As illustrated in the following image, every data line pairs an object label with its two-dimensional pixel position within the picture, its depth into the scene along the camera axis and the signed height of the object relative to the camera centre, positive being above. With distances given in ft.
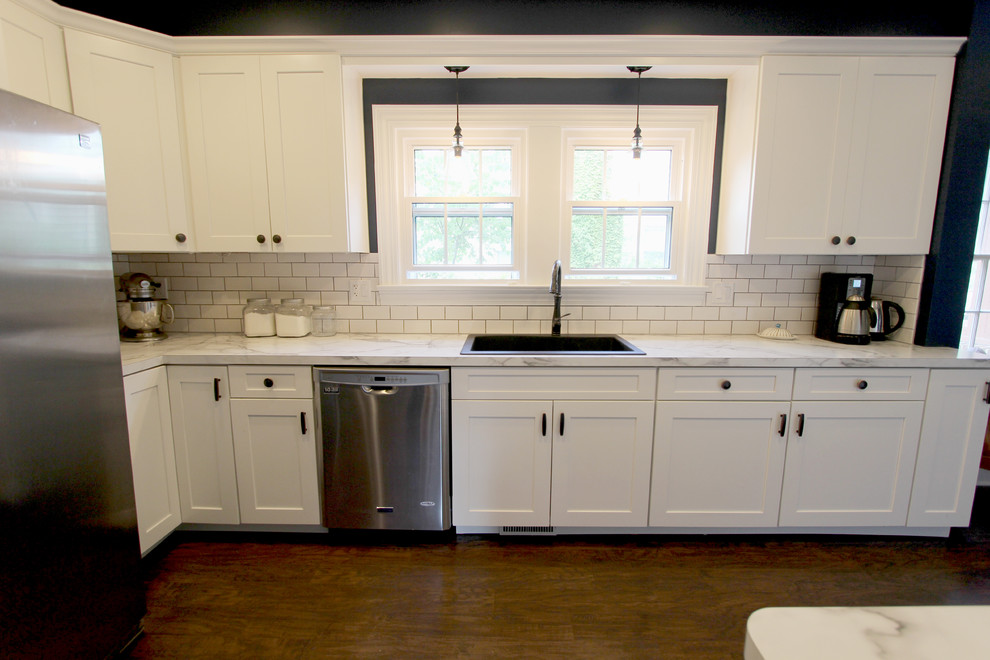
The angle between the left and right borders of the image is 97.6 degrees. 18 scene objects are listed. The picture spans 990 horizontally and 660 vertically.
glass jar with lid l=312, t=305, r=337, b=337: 7.84 -0.94
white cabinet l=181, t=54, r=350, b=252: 6.86 +1.87
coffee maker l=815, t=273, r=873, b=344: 7.45 -0.38
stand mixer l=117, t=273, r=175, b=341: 7.46 -0.74
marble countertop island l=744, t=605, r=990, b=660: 1.69 -1.46
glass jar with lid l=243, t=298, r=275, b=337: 7.69 -0.89
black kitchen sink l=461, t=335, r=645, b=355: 8.01 -1.36
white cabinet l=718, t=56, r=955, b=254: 6.77 +1.91
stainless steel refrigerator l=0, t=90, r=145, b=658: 3.68 -1.29
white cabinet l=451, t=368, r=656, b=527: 6.53 -2.71
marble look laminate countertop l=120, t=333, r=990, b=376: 6.40 -1.27
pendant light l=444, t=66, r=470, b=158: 7.35 +2.43
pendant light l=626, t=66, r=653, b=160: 7.39 +2.25
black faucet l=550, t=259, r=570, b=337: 7.61 -0.43
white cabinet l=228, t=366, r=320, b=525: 6.54 -2.78
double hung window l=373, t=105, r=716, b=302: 7.99 +1.35
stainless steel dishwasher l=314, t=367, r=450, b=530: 6.43 -2.66
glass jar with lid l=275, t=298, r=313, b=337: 7.65 -0.89
